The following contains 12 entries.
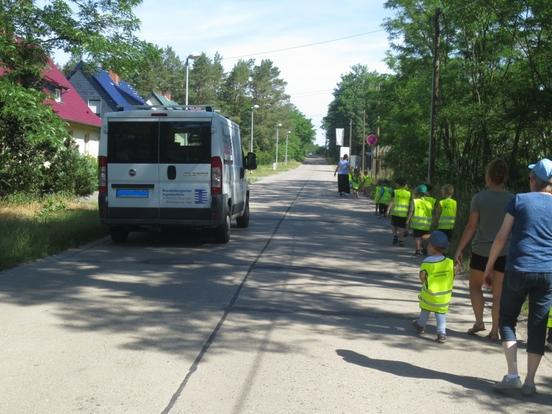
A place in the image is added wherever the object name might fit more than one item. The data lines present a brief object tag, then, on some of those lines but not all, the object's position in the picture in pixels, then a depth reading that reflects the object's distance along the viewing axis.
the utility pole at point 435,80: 19.14
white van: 11.01
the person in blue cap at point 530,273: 4.36
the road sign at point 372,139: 31.55
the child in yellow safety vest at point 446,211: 10.24
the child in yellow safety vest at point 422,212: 11.06
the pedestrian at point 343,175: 29.53
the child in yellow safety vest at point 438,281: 5.91
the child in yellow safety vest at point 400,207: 12.63
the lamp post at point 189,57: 26.90
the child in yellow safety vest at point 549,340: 5.86
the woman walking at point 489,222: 5.81
